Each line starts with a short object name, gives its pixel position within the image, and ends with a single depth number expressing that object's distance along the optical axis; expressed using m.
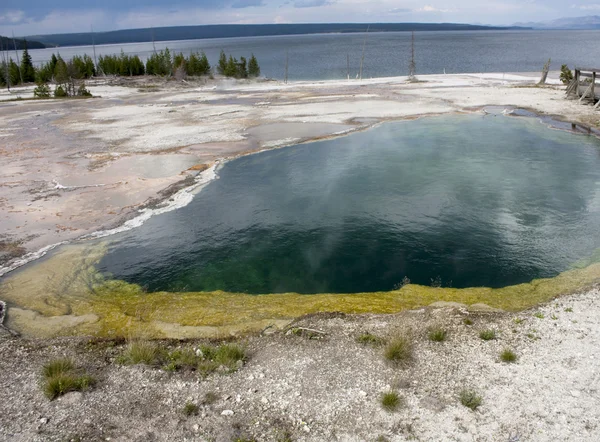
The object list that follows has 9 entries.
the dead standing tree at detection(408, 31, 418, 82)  62.32
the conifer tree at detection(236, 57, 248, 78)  82.21
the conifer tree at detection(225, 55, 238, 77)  81.94
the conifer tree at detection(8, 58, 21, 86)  78.69
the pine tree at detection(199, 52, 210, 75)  82.50
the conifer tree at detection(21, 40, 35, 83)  81.31
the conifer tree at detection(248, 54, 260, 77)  83.94
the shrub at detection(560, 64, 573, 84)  43.36
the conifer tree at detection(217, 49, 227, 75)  84.34
